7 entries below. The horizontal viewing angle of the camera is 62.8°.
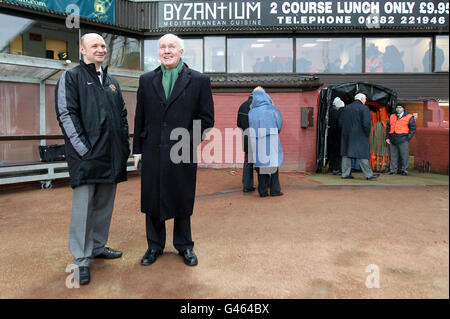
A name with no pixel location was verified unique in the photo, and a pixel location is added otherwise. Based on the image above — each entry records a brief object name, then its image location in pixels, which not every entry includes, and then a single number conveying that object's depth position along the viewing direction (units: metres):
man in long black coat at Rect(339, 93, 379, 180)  8.17
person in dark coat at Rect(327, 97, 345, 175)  9.51
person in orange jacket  9.16
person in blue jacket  6.34
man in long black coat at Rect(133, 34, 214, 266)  3.17
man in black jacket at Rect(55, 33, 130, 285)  2.98
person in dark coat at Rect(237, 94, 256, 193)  6.89
